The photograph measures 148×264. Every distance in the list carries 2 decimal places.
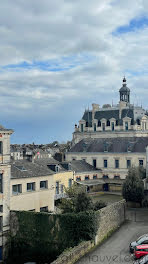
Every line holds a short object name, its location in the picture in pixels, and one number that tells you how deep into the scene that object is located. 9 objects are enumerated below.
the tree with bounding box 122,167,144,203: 47.06
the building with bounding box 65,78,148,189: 65.19
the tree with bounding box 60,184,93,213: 34.16
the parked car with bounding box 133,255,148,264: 23.27
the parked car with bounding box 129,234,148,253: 27.80
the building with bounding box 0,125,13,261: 34.59
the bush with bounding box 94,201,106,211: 37.20
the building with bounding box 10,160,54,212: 38.00
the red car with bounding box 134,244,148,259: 26.62
